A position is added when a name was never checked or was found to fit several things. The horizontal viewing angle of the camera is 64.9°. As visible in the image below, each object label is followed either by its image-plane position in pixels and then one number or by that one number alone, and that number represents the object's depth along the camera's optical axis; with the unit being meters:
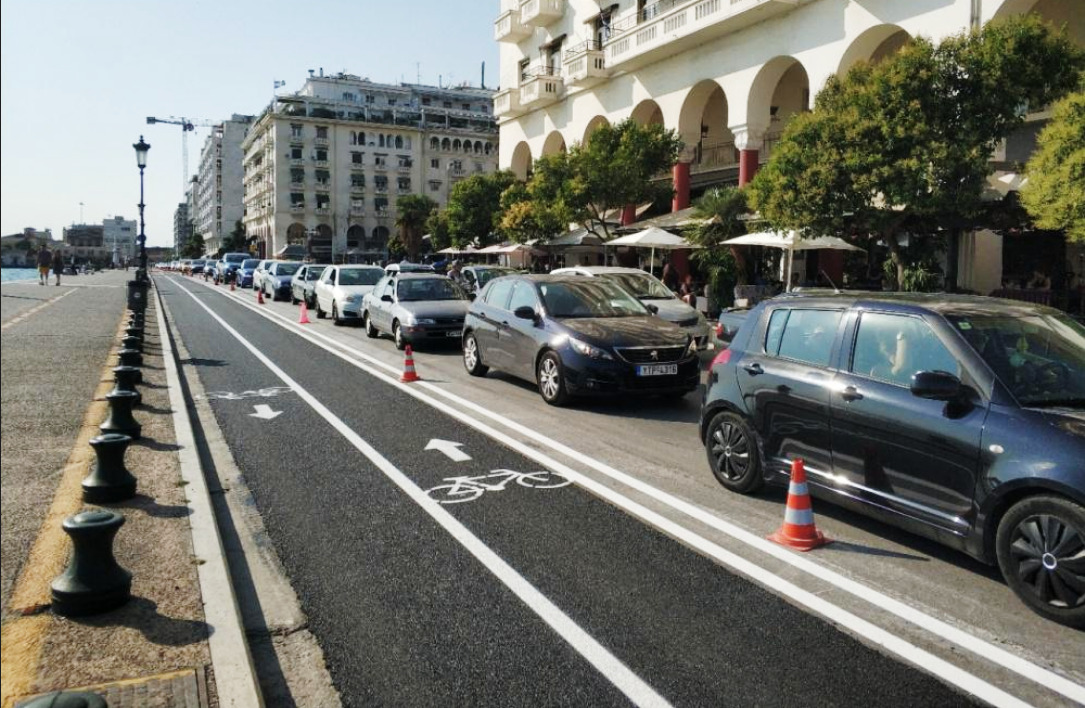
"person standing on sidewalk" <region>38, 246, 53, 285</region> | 36.76
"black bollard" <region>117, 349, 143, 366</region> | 9.76
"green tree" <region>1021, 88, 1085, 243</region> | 12.38
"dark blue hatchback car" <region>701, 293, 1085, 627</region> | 4.26
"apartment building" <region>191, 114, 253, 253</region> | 141.88
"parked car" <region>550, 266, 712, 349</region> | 15.88
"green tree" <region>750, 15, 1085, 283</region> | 15.97
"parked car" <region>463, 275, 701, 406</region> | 10.21
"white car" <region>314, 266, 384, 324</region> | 22.11
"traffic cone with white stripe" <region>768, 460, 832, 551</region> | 5.30
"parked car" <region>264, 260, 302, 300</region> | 33.47
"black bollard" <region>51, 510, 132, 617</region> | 3.95
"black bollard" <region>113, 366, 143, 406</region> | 7.99
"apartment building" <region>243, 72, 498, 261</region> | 97.06
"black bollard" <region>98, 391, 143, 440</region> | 7.09
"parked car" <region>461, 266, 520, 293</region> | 26.92
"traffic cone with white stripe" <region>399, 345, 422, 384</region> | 12.51
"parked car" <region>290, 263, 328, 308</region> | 27.47
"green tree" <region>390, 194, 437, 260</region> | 73.62
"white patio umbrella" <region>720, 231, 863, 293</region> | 19.27
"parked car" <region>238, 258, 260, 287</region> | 47.70
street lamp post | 27.75
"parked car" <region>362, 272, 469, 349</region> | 16.56
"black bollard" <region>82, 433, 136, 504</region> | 5.64
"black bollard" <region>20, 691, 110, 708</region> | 2.62
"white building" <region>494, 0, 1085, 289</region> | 23.16
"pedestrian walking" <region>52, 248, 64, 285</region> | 39.18
